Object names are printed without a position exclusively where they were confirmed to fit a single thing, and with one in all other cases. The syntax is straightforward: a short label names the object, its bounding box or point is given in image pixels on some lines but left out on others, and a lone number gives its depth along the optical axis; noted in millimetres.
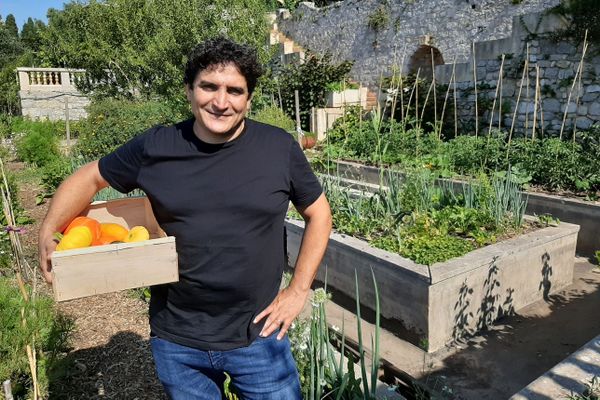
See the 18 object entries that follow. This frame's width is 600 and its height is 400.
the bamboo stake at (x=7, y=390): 1833
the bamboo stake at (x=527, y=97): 7297
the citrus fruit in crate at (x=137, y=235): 1531
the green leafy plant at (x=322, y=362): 1915
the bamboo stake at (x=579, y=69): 6594
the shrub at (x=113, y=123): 9656
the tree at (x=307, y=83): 12438
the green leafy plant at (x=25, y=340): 2336
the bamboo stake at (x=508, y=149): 6637
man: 1508
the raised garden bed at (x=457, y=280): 3363
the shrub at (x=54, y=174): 7930
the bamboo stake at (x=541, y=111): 7160
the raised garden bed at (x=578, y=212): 5117
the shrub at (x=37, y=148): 11721
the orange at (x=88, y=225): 1539
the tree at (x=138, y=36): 11820
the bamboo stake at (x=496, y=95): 7637
